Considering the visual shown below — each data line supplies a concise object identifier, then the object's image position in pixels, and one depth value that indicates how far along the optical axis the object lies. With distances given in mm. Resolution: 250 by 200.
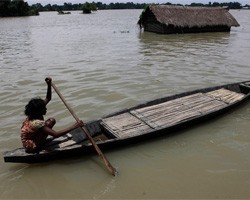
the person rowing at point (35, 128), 4145
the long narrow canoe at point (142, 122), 4461
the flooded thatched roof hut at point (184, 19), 19875
